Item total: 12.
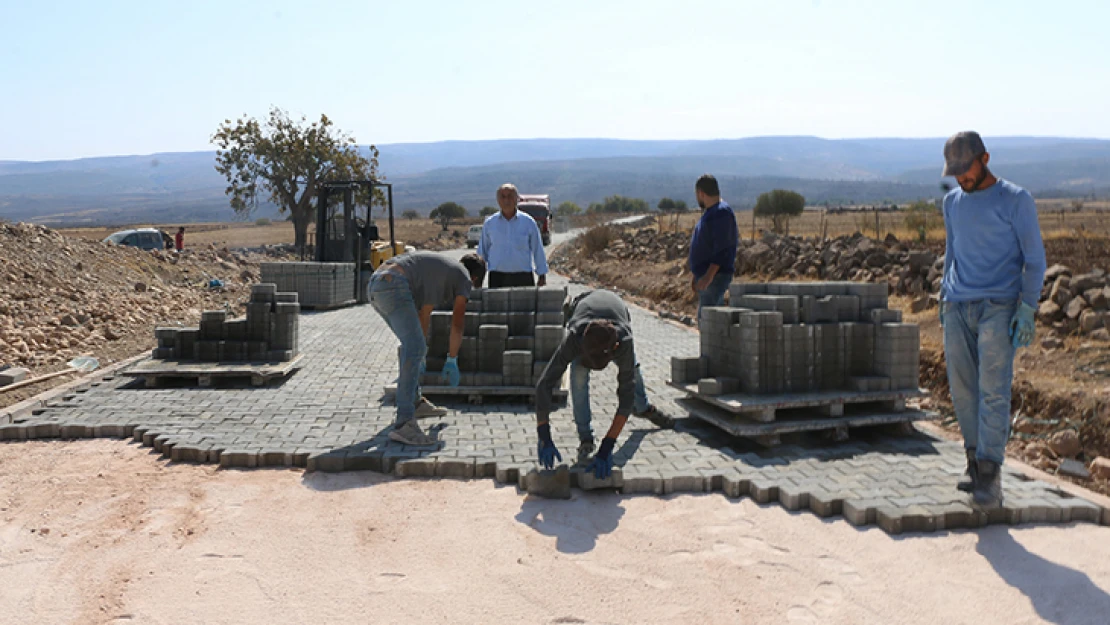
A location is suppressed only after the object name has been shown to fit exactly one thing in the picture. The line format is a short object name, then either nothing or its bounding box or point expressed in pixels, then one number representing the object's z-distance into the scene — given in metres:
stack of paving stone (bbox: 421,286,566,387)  7.28
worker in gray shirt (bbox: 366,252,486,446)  5.88
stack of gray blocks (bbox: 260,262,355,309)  15.02
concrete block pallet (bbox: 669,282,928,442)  6.01
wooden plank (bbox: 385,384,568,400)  7.17
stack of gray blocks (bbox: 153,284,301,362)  8.62
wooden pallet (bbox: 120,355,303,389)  7.97
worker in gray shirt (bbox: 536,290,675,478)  4.59
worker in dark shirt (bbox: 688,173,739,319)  6.77
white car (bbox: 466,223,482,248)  38.22
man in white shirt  8.03
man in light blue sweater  4.48
